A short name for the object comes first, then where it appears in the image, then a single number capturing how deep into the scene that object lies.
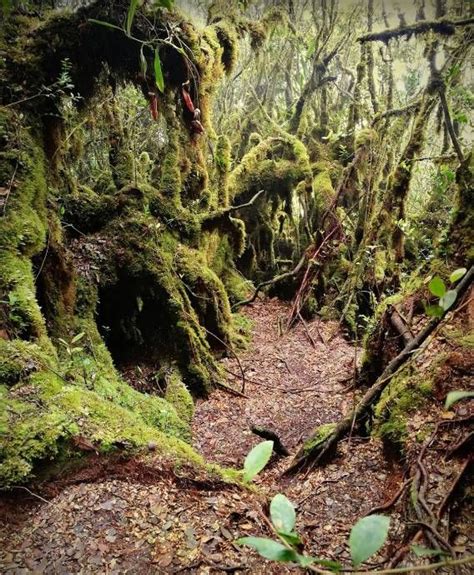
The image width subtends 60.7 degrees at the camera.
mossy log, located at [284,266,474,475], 3.70
